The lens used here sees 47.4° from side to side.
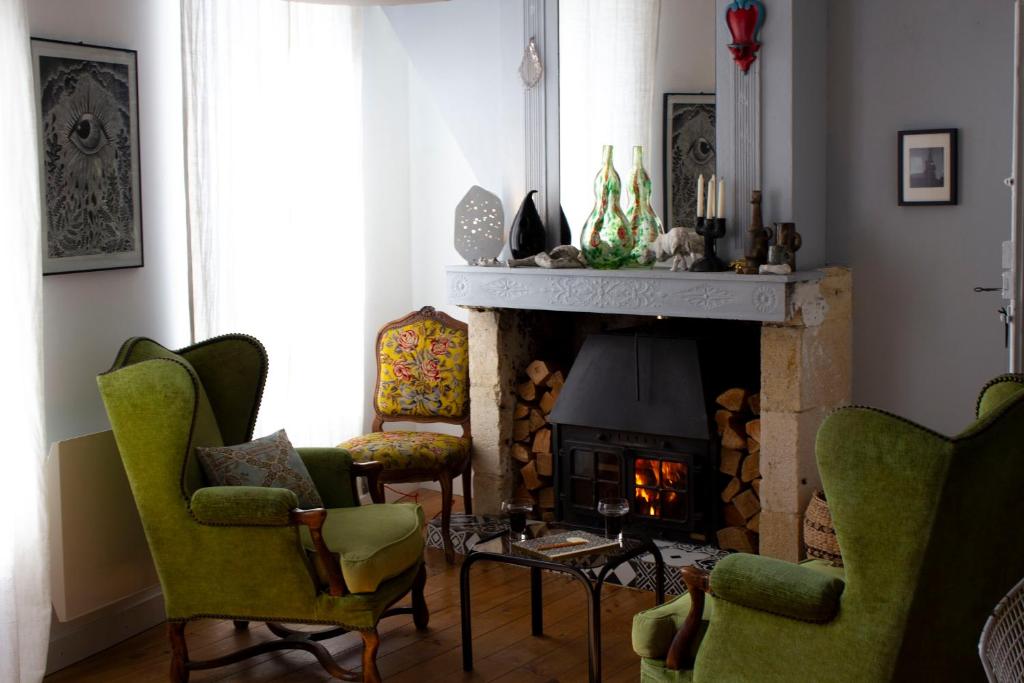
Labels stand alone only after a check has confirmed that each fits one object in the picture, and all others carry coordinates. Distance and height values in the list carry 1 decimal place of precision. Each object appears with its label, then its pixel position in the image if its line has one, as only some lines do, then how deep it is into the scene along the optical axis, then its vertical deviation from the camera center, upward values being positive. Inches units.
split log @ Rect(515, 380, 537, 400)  205.6 -22.7
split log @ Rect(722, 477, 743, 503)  181.8 -35.9
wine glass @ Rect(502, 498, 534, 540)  150.3 -32.8
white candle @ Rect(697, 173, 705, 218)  178.5 +9.5
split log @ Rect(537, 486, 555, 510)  208.2 -42.1
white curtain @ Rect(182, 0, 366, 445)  181.2 +11.7
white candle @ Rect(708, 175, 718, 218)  175.8 +8.6
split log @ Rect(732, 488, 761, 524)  180.4 -37.7
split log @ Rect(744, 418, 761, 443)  177.9 -26.0
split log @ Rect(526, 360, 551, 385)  204.2 -19.4
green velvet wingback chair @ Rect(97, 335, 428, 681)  141.0 -34.1
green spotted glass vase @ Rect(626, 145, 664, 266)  187.5 +7.4
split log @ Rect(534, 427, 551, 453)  203.0 -31.2
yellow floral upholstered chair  208.2 -19.7
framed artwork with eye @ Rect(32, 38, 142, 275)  154.9 +15.3
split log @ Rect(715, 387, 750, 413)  179.0 -21.6
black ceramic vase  195.5 +5.0
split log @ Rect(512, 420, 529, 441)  207.0 -29.9
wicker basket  161.9 -38.5
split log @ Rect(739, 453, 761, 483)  178.9 -32.1
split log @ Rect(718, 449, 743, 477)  180.5 -31.4
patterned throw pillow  149.7 -26.4
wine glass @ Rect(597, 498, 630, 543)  146.9 -31.7
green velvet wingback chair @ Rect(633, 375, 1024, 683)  98.2 -28.0
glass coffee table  136.7 -36.5
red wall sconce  170.1 +33.9
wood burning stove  182.2 -28.2
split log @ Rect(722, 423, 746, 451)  179.2 -27.4
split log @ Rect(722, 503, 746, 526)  183.2 -40.4
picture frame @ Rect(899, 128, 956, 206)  167.8 +13.0
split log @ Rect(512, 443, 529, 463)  206.4 -33.7
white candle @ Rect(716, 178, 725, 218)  175.8 +9.2
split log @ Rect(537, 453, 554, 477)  205.0 -35.6
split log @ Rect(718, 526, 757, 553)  181.3 -43.6
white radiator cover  153.9 -35.7
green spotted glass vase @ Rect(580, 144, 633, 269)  187.3 +5.2
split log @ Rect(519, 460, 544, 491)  206.5 -38.1
